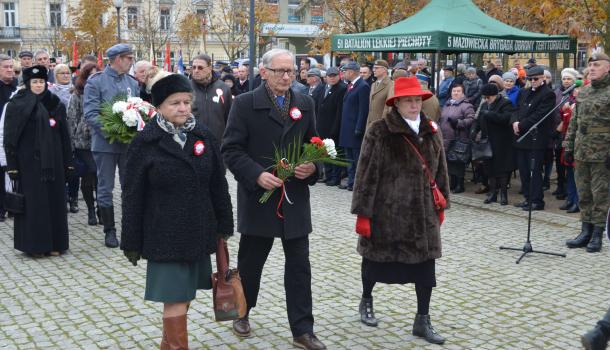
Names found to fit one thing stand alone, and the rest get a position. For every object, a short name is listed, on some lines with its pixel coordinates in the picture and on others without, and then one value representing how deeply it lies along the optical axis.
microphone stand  8.34
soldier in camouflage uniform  8.62
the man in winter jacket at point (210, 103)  9.80
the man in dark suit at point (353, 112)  12.80
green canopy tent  12.66
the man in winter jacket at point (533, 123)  10.72
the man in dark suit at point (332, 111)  13.64
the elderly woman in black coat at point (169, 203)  4.59
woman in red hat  5.55
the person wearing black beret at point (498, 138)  11.60
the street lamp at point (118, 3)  27.33
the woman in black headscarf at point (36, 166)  8.25
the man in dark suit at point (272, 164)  5.38
